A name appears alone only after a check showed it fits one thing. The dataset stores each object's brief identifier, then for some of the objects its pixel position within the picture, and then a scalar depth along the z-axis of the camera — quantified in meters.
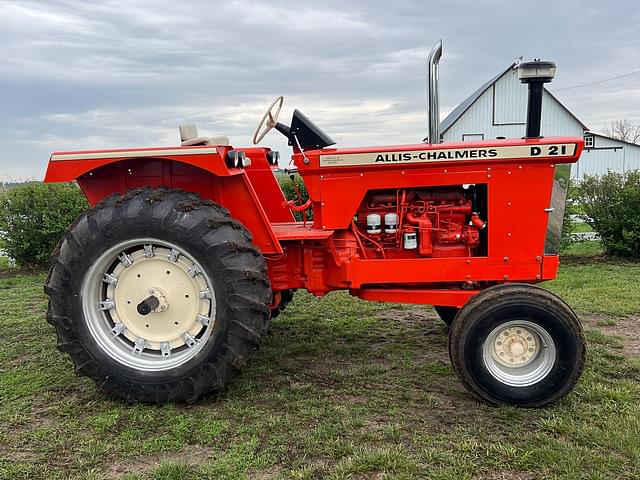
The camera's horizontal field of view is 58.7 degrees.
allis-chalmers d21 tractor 3.45
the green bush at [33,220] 8.81
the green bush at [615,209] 8.59
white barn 24.78
